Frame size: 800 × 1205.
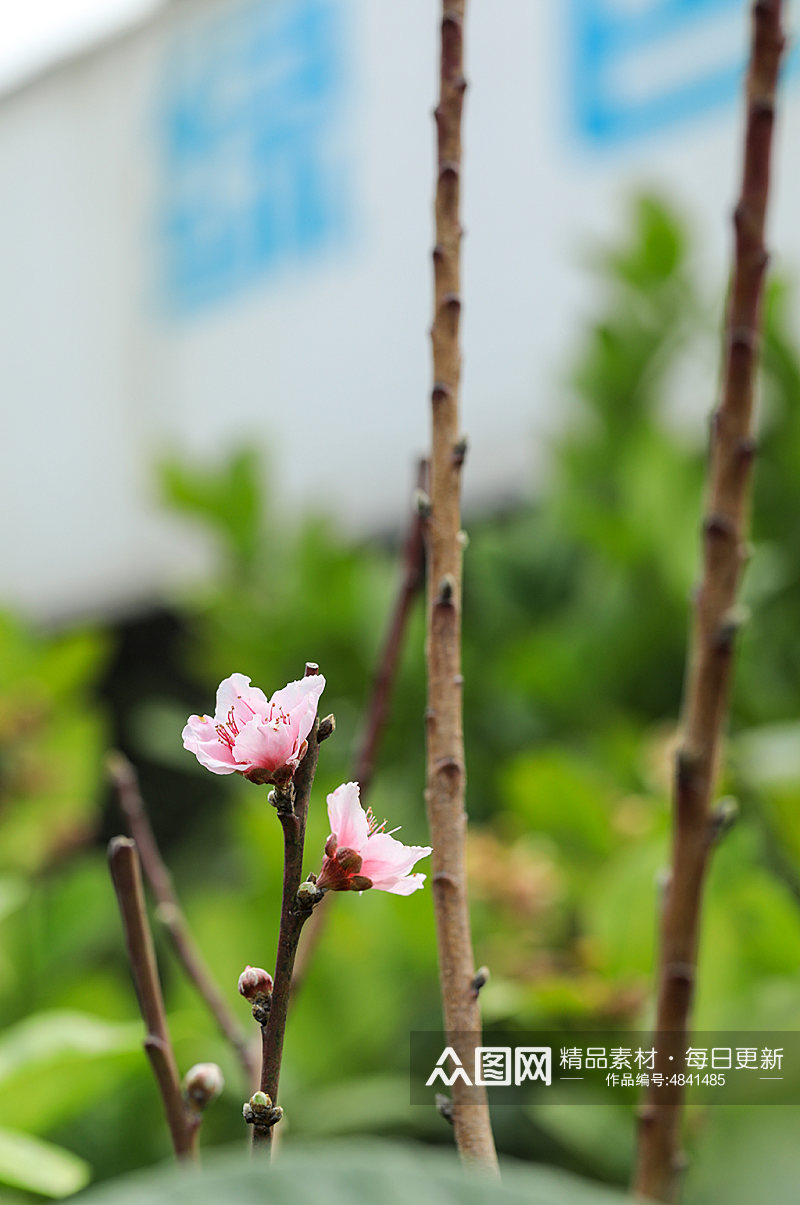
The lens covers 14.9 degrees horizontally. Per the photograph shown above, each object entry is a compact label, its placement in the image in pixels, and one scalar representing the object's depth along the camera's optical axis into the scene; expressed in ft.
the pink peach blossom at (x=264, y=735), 2.27
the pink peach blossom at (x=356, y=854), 2.31
